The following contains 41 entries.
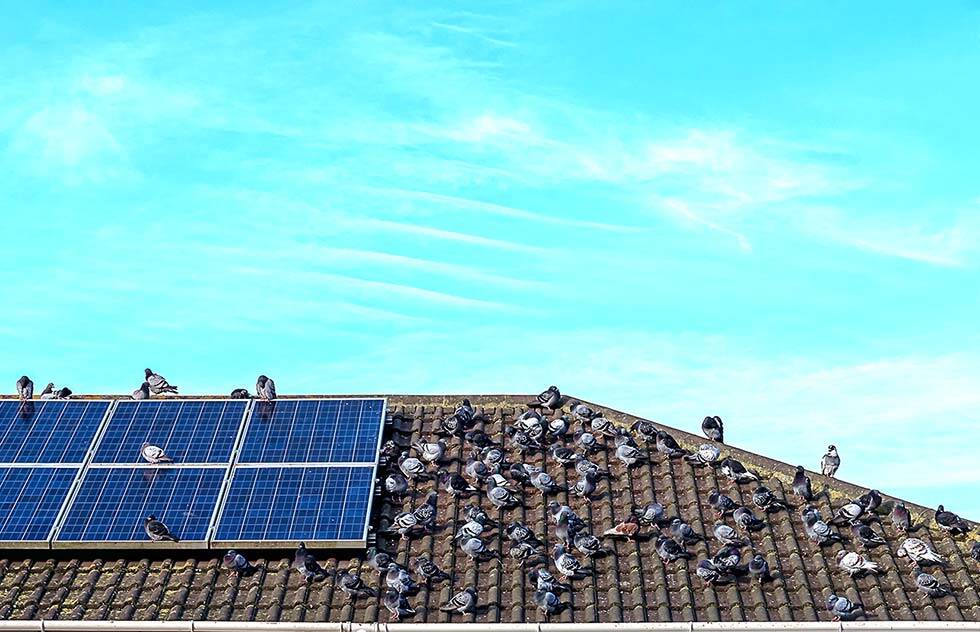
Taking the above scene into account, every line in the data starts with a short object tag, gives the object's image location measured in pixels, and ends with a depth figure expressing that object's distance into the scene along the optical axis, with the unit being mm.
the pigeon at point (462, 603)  16547
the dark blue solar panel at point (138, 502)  18484
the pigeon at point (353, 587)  17031
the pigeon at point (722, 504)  19031
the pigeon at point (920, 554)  17750
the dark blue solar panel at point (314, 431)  20047
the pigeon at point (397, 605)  16500
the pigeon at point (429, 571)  17344
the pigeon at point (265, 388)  21844
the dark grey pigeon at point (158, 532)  18234
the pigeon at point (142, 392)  22375
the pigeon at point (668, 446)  20797
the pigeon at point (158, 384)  22906
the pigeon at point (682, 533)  18078
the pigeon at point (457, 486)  19547
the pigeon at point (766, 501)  19188
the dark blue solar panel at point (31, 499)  18594
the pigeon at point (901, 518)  18719
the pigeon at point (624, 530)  18250
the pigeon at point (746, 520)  18688
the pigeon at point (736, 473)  20047
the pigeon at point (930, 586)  16922
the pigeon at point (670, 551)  17688
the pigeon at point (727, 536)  18172
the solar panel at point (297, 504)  18281
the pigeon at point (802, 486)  19594
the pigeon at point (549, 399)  22203
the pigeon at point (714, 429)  21531
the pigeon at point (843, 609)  16297
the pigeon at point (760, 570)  17203
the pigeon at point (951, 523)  18719
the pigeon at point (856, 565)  17422
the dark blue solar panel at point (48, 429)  20312
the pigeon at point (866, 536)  18312
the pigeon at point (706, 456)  20516
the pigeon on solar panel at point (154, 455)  19953
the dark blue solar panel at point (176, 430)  20219
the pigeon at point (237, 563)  17812
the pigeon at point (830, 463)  20359
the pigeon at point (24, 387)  22328
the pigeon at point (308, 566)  17453
